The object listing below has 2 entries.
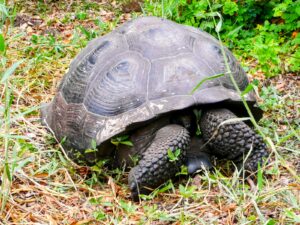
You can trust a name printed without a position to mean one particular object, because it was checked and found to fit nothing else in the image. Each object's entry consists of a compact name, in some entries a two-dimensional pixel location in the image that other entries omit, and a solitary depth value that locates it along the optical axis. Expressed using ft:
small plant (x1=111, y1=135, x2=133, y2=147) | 10.94
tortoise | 10.60
